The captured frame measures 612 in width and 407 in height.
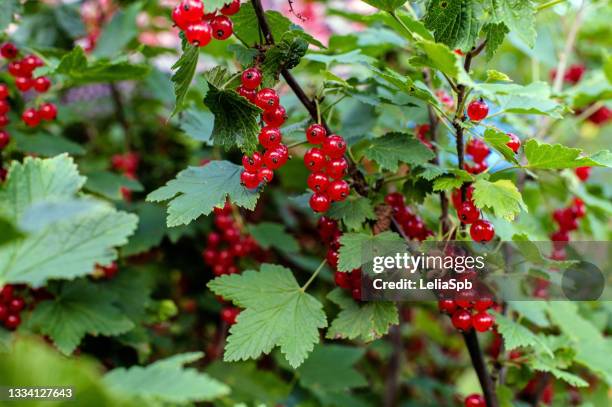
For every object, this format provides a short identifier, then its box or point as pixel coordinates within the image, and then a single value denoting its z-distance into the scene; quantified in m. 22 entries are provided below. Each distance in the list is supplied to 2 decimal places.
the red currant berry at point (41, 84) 0.59
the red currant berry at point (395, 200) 0.58
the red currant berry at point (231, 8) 0.50
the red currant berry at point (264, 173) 0.52
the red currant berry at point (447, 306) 0.55
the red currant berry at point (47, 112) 0.60
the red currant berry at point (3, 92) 0.60
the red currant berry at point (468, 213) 0.53
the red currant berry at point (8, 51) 0.60
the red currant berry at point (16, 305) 0.57
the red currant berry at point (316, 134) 0.53
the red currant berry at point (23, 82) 0.59
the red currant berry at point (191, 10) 0.48
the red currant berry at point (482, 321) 0.55
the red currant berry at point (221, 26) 0.50
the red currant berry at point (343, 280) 0.55
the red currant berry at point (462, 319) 0.55
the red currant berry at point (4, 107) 0.60
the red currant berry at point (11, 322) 0.57
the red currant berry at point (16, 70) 0.59
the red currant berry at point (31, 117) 0.60
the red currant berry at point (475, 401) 0.58
